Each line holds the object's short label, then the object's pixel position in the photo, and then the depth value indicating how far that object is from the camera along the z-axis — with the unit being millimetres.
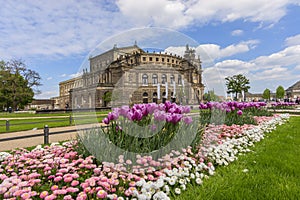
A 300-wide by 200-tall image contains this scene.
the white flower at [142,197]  2249
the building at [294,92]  100612
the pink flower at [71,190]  2240
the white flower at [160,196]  2236
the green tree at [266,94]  87750
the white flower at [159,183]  2430
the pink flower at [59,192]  2201
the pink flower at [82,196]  2102
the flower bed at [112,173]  2342
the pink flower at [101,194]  2173
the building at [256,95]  122788
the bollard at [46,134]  7054
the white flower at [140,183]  2516
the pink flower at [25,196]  2129
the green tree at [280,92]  81662
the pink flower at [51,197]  2100
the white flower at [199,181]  2865
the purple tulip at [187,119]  4046
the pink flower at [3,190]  2359
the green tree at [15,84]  45875
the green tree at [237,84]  43203
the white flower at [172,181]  2715
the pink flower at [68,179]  2500
